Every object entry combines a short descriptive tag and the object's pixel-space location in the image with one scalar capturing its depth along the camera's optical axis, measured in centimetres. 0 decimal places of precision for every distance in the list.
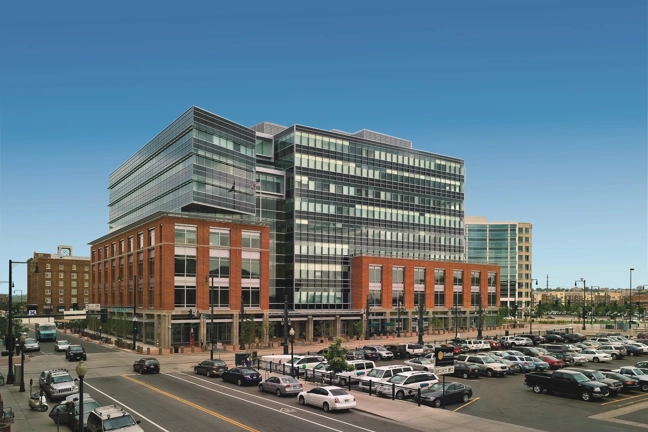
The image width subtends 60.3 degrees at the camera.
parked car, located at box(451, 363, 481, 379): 4400
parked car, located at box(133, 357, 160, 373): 4731
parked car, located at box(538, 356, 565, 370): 5019
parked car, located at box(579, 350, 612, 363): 5516
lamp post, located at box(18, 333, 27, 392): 3885
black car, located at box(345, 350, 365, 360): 5169
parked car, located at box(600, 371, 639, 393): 3744
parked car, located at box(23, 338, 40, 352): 6750
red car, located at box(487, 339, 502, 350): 6731
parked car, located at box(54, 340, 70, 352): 6725
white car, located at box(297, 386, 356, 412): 3122
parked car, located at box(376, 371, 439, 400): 3506
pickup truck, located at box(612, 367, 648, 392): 3878
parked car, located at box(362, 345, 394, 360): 5738
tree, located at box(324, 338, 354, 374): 3925
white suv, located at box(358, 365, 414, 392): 3703
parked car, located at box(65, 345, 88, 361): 5734
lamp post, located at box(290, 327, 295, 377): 4347
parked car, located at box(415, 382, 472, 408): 3259
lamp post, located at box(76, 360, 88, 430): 2177
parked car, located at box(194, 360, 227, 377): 4500
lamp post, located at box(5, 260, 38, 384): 3947
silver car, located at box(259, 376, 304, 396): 3597
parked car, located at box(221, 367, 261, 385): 4056
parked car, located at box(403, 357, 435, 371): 4603
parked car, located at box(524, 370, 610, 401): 3453
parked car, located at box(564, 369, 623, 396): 3584
